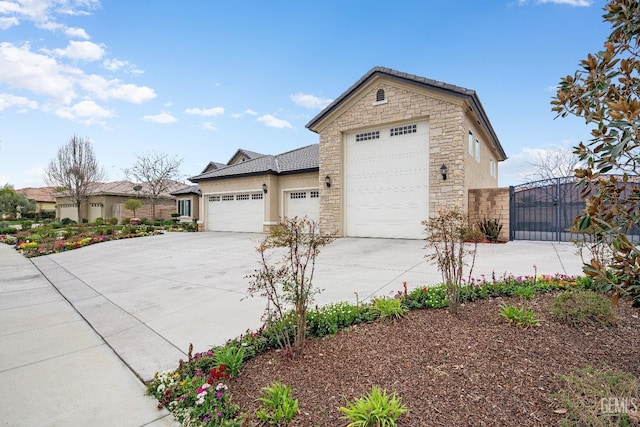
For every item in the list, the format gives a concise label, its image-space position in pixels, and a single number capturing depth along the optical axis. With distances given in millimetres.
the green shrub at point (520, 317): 3112
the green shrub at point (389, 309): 3551
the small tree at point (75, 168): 28128
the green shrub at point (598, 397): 1734
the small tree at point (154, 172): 29406
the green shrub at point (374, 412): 1809
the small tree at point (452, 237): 3592
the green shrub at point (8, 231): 19706
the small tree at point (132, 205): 26359
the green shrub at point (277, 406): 1932
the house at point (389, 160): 11117
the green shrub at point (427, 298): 3865
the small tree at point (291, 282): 2847
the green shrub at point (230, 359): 2572
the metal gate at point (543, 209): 10812
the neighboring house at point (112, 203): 28797
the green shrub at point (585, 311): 3090
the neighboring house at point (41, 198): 42000
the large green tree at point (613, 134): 1579
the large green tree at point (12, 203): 33062
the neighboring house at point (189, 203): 26625
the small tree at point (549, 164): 22688
